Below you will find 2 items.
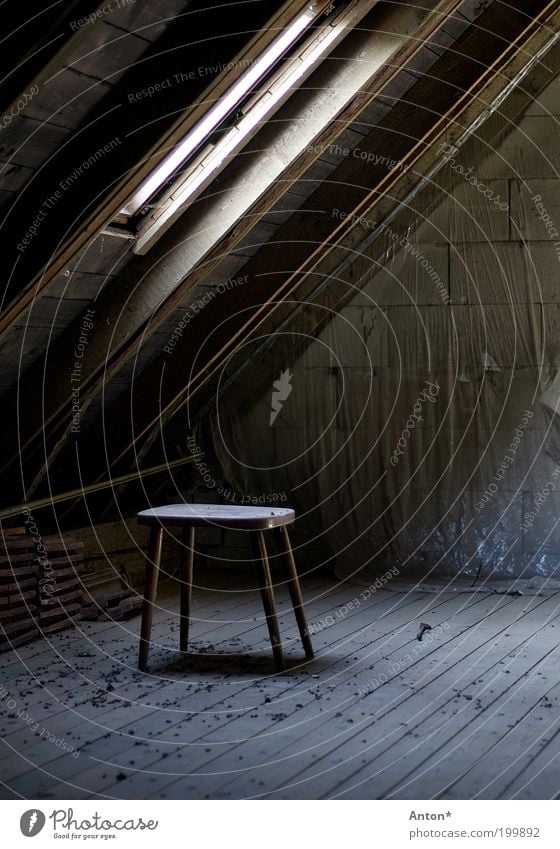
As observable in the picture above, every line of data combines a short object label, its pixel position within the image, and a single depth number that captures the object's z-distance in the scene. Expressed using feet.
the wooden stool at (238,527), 9.93
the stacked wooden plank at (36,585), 11.64
